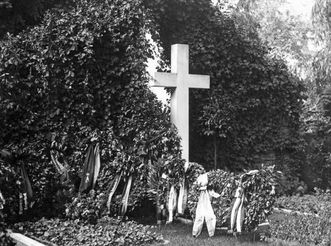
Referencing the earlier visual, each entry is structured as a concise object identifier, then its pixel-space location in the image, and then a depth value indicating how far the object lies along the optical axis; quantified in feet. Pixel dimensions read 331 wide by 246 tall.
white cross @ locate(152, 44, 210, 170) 29.45
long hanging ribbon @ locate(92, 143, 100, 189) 27.09
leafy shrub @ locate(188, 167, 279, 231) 21.57
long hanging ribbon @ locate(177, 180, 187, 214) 24.34
